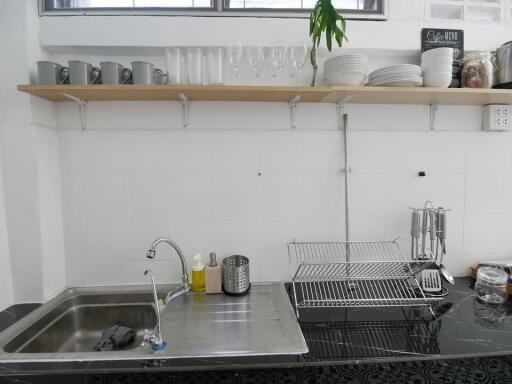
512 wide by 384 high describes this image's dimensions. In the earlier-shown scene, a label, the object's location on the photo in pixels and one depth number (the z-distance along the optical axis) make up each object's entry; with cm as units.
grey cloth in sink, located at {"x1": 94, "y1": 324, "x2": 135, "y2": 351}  117
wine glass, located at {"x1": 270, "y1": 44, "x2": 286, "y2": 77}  130
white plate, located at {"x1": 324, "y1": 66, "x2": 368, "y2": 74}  121
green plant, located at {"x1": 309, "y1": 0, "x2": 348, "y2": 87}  113
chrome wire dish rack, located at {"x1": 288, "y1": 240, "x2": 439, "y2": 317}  126
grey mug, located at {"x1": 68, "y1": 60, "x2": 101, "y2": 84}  121
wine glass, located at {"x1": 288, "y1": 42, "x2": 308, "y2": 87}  129
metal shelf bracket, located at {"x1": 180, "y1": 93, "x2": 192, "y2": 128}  138
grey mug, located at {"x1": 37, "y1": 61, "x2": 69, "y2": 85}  120
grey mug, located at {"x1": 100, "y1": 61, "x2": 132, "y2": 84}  123
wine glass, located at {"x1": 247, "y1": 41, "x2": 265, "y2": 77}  130
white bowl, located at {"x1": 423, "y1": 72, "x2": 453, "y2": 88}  123
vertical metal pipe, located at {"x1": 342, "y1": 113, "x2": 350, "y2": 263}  143
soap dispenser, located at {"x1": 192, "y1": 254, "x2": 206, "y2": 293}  137
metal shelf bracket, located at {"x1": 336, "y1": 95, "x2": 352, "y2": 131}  143
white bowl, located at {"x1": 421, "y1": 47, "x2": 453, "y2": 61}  123
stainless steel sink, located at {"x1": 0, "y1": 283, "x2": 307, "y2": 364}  97
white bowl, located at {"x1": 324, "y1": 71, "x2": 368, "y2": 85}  121
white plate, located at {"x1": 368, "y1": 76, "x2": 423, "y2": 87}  123
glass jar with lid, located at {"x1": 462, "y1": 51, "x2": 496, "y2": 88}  133
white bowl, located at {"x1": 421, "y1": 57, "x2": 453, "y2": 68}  123
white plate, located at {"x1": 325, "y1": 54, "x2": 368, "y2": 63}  120
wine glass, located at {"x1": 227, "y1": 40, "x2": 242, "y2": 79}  128
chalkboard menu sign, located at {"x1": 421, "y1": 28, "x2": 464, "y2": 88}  139
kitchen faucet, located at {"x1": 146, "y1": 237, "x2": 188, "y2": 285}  131
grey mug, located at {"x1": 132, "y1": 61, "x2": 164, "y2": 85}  123
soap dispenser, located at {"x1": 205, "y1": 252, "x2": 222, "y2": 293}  136
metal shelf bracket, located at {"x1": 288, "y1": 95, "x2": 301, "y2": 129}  142
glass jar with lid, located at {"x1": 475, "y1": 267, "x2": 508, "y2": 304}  128
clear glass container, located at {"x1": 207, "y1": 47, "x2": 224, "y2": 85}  125
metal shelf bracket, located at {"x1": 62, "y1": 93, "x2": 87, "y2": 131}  137
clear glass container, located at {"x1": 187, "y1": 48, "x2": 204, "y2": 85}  124
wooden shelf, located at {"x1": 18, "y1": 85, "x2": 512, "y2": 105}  117
